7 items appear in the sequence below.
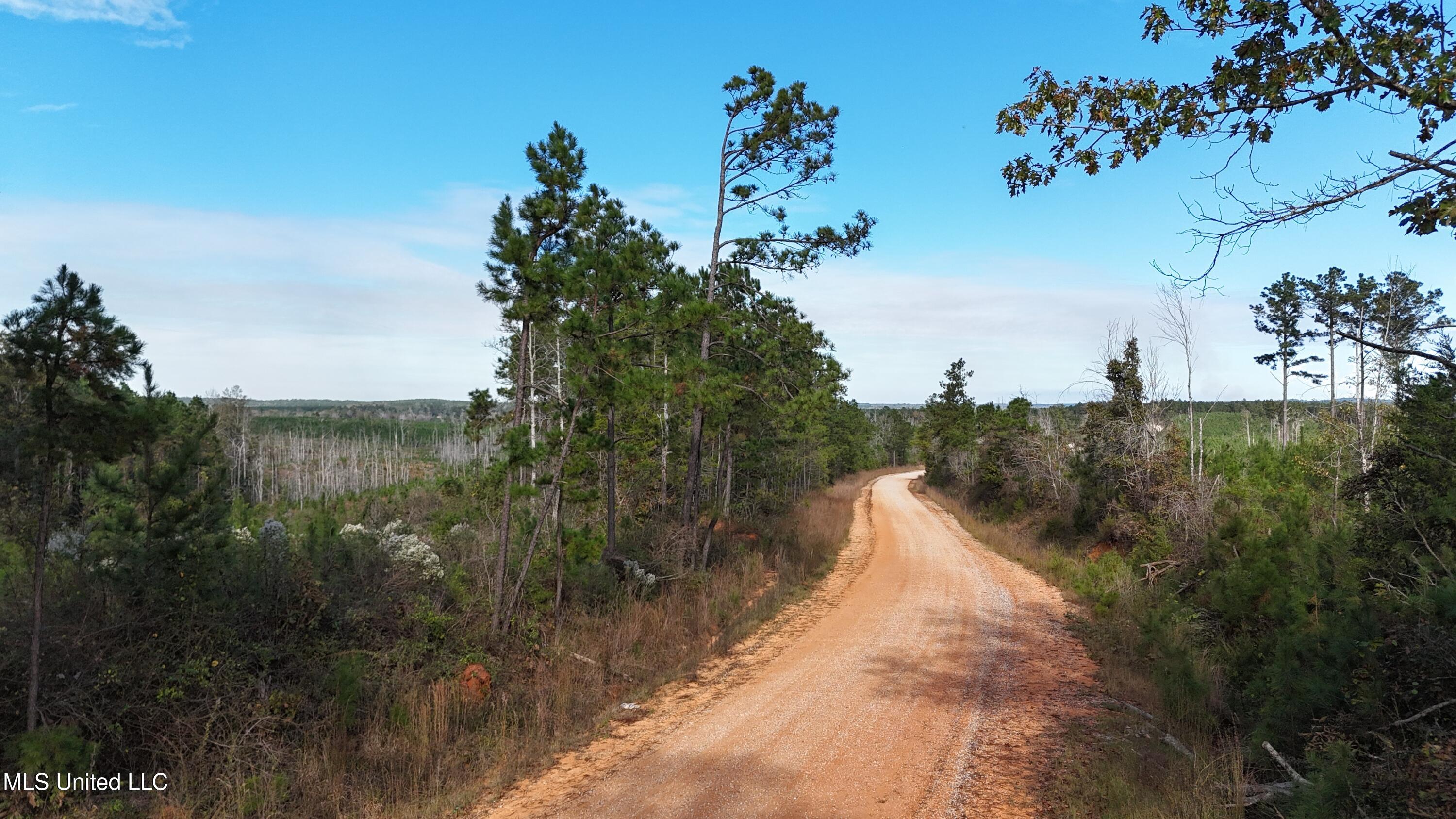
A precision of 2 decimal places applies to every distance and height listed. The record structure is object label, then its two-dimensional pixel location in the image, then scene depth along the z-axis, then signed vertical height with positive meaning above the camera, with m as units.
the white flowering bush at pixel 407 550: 10.34 -2.23
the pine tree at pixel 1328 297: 33.22 +7.55
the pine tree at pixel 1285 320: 36.53 +6.86
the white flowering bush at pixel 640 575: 11.91 -2.68
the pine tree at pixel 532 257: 8.98 +2.32
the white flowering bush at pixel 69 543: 8.27 -1.70
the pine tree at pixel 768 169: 13.09 +5.41
